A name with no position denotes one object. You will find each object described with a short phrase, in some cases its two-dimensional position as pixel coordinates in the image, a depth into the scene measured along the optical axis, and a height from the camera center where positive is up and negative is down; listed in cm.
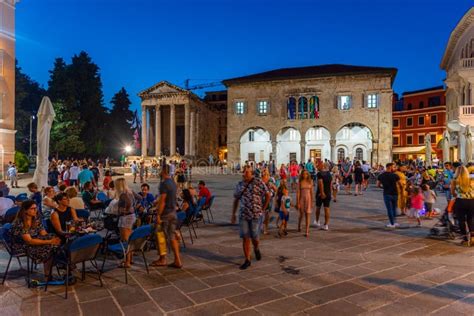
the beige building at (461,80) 2361 +668
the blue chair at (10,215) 597 -95
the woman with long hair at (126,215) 514 -82
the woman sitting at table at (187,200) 674 -80
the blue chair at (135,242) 438 -109
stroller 697 -144
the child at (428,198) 909 -98
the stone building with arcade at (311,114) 3231 +505
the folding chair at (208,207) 831 -112
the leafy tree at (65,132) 3659 +346
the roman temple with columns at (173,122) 3916 +534
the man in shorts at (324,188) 734 -58
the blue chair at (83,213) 592 -92
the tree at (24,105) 3859 +775
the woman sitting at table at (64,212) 479 -73
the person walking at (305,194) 700 -68
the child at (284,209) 704 -99
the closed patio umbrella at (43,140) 967 +67
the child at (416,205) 851 -111
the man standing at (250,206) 493 -65
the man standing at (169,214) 490 -77
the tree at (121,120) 4775 +634
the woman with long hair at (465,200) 636 -74
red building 4275 +559
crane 5940 +1378
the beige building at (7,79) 2203 +572
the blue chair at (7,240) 441 -105
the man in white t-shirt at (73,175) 1396 -52
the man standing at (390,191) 775 -68
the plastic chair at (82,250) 384 -104
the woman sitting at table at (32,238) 418 -97
